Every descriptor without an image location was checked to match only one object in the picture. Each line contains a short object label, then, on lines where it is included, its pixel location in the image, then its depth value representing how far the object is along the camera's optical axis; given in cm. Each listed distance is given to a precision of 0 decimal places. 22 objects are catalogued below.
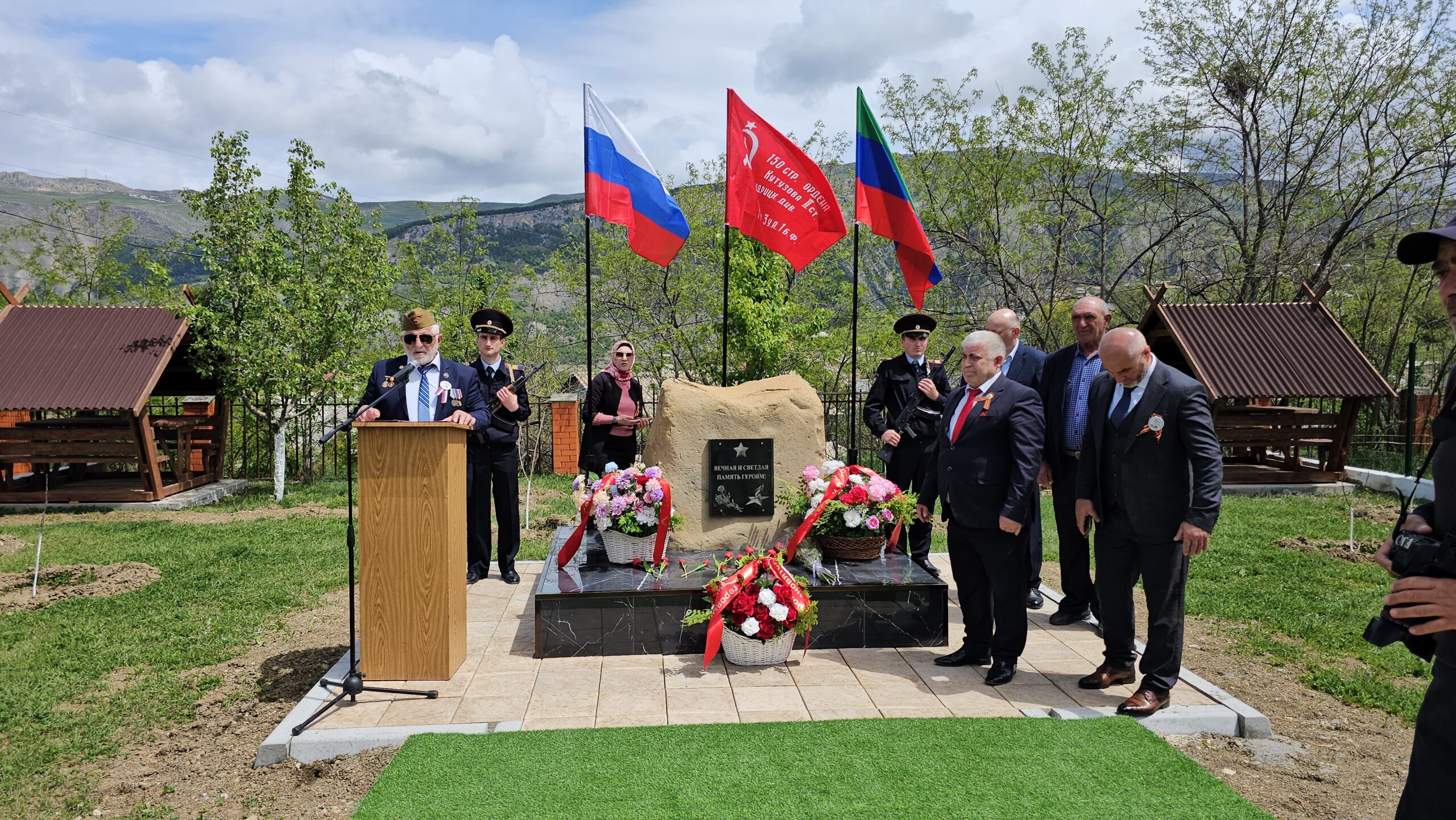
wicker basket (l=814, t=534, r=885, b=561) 573
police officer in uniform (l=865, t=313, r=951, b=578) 662
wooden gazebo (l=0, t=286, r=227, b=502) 1043
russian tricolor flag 701
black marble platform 509
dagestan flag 688
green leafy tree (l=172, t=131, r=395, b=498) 1139
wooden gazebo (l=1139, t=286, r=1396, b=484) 1157
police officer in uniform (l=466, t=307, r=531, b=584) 646
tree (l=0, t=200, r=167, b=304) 2569
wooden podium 445
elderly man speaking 532
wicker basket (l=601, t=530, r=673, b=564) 575
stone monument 607
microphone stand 401
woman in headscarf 712
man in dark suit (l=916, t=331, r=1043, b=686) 455
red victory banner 687
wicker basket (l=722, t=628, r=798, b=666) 483
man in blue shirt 533
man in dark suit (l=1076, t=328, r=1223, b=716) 397
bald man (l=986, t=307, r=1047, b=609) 565
